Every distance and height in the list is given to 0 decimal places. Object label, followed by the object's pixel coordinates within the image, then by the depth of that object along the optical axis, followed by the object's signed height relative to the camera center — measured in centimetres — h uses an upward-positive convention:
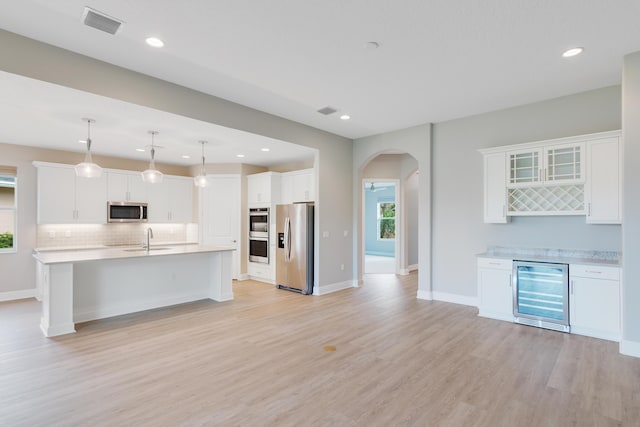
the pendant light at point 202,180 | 570 +62
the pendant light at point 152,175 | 512 +64
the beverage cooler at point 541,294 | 408 -99
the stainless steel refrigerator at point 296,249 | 634 -64
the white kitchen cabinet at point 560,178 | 397 +51
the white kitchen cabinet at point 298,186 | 704 +67
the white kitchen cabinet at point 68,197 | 618 +38
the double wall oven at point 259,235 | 752 -43
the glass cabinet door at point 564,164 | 418 +69
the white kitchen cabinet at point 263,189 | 746 +64
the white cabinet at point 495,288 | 452 -100
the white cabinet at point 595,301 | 375 -98
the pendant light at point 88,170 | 436 +61
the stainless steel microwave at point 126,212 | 700 +10
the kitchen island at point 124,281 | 407 -96
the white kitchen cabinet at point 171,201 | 767 +37
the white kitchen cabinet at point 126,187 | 701 +63
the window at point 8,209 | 597 +13
